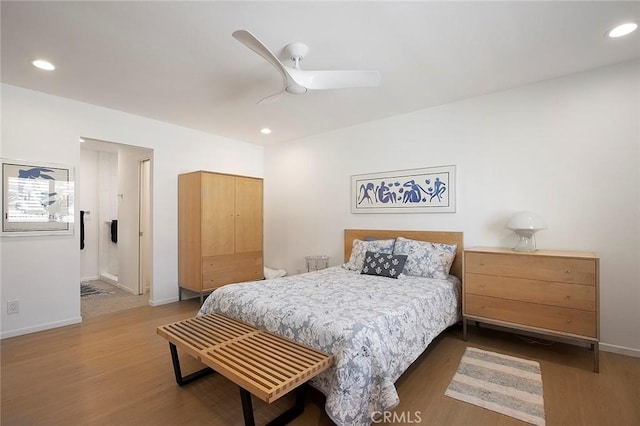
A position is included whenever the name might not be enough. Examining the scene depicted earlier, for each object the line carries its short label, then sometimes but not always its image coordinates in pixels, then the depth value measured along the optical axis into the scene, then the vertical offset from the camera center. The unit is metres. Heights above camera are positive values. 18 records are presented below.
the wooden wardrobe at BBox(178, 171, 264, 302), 3.98 -0.26
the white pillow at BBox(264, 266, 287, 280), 4.86 -1.00
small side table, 4.47 -0.76
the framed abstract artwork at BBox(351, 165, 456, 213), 3.46 +0.26
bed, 1.64 -0.72
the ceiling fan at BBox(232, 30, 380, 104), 2.18 +0.99
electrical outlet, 2.96 -0.93
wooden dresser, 2.36 -0.69
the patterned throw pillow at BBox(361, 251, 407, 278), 3.12 -0.56
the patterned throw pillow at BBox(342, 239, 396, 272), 3.50 -0.45
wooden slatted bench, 1.46 -0.82
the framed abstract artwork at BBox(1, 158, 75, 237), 2.96 +0.15
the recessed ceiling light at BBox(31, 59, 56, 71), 2.50 +1.26
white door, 4.63 -0.23
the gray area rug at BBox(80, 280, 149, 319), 3.80 -1.25
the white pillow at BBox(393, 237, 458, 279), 3.12 -0.50
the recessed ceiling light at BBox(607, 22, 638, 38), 2.07 +1.28
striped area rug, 1.87 -1.23
